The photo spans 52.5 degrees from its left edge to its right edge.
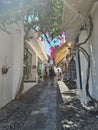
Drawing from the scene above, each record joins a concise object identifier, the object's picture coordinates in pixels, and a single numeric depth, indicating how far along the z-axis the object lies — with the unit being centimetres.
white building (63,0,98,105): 259
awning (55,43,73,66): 607
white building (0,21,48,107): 343
